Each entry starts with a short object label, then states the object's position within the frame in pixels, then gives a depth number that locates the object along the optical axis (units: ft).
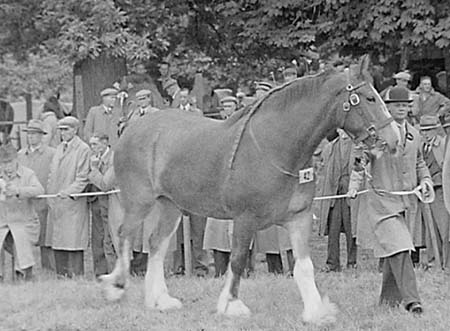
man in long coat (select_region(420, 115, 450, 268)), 40.93
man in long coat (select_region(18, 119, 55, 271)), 42.52
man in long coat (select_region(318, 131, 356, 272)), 41.57
